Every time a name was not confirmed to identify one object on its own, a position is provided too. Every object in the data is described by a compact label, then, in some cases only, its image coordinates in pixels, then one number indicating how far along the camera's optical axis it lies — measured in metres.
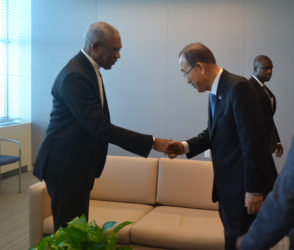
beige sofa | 2.93
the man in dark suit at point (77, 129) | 2.19
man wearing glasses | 1.92
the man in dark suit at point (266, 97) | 3.78
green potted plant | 1.53
